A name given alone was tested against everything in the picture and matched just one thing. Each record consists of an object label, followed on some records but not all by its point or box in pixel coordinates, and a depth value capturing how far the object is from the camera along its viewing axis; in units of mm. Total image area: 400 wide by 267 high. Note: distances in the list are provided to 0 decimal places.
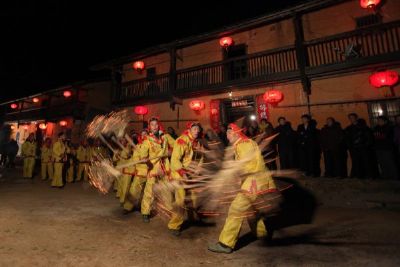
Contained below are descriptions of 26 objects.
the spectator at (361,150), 7224
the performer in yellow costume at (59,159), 10094
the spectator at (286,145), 8773
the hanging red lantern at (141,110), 15227
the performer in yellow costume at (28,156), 12352
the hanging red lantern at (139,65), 15930
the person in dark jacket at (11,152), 15820
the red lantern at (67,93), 22969
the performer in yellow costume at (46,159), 11938
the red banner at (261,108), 11556
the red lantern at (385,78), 8758
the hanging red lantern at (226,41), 12625
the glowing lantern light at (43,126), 25109
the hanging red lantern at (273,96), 10839
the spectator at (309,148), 8211
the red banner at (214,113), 12745
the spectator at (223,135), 9977
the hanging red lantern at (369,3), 9038
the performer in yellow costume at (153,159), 5570
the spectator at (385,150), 7078
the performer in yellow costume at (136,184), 6266
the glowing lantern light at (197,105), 12906
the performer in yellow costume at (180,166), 4812
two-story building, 9414
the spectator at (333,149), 7785
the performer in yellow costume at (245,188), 3814
